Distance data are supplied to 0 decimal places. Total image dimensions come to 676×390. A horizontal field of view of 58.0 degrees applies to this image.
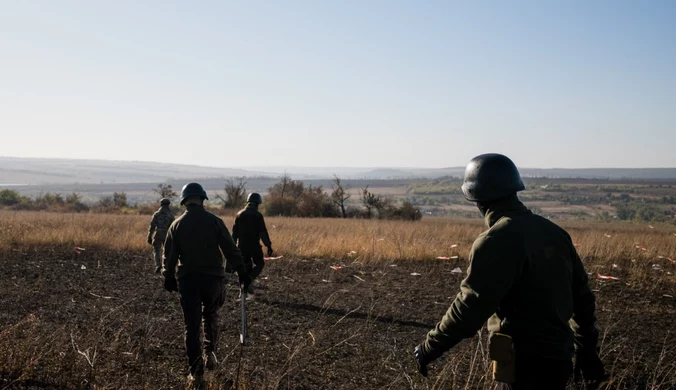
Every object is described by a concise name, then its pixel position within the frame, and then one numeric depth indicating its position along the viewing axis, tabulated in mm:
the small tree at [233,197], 45100
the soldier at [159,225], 12883
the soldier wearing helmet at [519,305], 2992
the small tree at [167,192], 44438
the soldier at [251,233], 10562
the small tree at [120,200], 52331
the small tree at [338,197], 41950
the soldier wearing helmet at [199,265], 6070
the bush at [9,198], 55906
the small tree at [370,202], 41594
